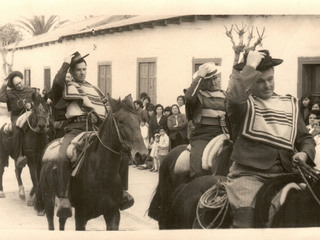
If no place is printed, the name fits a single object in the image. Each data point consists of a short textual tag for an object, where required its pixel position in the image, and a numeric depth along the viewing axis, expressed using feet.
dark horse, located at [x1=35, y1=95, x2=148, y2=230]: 14.67
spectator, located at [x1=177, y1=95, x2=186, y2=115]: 18.56
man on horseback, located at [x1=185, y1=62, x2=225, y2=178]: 16.19
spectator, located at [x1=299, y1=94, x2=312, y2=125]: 16.66
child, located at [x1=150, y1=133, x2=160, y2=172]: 18.43
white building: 16.85
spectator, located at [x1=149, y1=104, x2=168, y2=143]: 19.40
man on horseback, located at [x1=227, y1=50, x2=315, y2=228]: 11.35
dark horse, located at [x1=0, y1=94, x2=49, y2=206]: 21.83
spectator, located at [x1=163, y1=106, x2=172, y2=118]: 19.30
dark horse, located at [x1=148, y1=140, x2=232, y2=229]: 12.75
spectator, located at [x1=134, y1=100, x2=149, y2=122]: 17.81
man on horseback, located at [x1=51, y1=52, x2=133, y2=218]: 16.02
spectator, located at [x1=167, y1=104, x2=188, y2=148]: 19.33
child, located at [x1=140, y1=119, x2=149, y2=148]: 19.03
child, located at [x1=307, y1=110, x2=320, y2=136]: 17.33
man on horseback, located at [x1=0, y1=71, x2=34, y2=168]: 19.40
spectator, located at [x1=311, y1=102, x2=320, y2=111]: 16.57
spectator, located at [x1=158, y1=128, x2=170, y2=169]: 19.77
